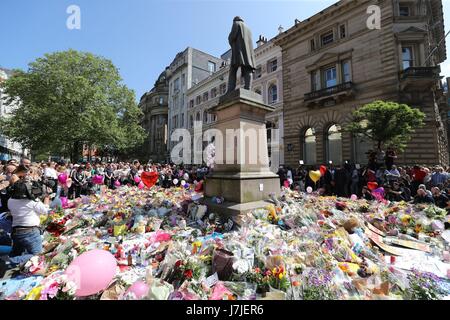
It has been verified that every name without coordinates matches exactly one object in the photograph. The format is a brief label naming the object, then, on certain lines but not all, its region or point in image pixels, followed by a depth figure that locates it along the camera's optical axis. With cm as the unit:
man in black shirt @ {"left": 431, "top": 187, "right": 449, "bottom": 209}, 600
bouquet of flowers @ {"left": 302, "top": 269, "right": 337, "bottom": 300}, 226
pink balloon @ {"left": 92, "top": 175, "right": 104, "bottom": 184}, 1018
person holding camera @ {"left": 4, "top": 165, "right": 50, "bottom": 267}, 331
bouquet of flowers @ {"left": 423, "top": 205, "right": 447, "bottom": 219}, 486
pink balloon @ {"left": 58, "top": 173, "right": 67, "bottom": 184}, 847
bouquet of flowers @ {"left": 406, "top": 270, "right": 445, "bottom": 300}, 232
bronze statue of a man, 552
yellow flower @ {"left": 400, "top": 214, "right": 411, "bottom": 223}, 468
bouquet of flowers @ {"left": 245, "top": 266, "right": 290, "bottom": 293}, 243
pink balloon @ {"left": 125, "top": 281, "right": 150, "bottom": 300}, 220
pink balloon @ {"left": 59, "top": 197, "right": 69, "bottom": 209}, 670
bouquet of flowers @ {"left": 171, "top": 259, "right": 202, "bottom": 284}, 258
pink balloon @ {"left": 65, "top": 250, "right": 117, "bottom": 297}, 223
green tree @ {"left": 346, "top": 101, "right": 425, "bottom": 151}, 1216
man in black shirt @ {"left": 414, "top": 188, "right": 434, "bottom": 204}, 610
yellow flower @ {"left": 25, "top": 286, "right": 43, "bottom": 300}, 222
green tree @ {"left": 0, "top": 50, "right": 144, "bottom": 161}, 1756
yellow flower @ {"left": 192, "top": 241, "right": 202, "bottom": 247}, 323
